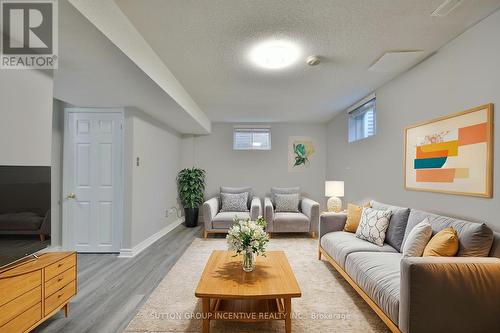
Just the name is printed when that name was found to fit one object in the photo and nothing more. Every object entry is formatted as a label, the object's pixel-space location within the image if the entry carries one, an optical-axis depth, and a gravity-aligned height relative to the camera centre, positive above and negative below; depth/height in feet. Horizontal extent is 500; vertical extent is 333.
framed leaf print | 19.04 +1.03
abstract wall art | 6.24 +0.40
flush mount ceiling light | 7.45 +3.72
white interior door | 11.53 -0.71
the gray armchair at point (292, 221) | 14.74 -3.50
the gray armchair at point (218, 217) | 14.44 -3.26
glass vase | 6.90 -2.83
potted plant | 17.49 -2.13
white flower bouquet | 6.79 -2.19
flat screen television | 5.41 -1.23
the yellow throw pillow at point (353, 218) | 10.23 -2.28
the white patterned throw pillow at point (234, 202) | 16.08 -2.59
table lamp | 13.24 -1.46
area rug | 6.31 -4.33
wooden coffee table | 5.65 -3.10
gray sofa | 4.96 -2.66
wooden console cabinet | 5.04 -3.11
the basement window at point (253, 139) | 18.95 +2.02
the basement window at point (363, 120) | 11.79 +2.46
